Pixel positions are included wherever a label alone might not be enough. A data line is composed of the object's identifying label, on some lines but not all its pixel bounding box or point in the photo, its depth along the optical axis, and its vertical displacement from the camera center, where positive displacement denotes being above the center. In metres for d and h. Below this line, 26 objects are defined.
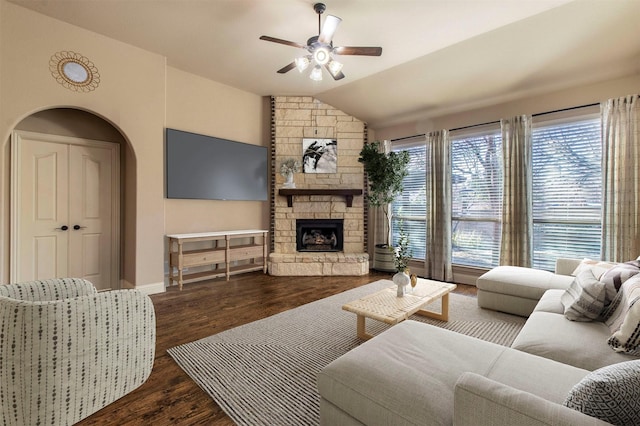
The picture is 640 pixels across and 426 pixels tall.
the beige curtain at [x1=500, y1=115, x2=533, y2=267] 3.95 +0.26
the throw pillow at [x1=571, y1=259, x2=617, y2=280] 2.33 -0.47
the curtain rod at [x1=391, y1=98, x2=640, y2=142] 3.61 +1.34
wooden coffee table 2.27 -0.78
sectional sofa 0.84 -0.70
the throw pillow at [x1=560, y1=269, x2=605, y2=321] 1.90 -0.59
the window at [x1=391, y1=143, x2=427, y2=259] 5.17 +0.19
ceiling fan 2.77 +1.66
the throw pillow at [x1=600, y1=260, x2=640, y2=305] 1.87 -0.43
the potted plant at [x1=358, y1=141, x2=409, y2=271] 4.99 +0.66
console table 4.13 -0.63
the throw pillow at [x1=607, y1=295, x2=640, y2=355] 1.43 -0.61
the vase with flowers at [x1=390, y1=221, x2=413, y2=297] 2.69 -0.59
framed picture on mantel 5.39 +1.07
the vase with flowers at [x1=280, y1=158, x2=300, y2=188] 5.25 +0.78
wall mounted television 4.22 +0.72
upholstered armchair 1.35 -0.71
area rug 1.74 -1.13
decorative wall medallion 3.18 +1.60
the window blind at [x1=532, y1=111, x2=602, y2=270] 3.60 +0.32
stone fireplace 5.33 +0.37
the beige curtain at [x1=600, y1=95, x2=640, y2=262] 3.23 +0.39
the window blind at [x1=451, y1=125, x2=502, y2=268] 4.37 +0.25
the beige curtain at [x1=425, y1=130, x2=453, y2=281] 4.72 +0.10
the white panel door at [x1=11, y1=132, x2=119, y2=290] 3.40 +0.05
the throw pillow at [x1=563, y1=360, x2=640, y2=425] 0.80 -0.52
